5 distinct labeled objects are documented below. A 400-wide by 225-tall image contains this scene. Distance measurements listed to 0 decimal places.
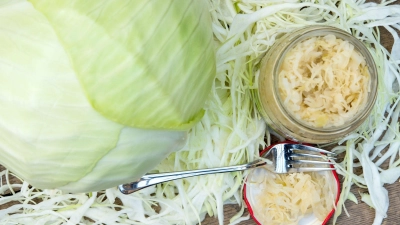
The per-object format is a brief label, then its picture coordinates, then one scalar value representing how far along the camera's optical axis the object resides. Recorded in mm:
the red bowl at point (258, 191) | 946
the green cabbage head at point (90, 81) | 605
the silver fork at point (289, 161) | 917
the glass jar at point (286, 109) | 819
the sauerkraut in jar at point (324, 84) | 829
